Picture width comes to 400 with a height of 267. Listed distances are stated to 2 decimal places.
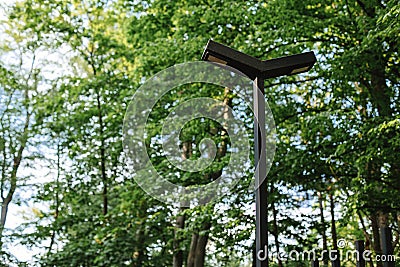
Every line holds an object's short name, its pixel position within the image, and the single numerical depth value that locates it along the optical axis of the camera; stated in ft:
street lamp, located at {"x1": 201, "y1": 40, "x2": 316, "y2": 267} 13.08
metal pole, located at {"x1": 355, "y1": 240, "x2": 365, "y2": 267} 12.80
